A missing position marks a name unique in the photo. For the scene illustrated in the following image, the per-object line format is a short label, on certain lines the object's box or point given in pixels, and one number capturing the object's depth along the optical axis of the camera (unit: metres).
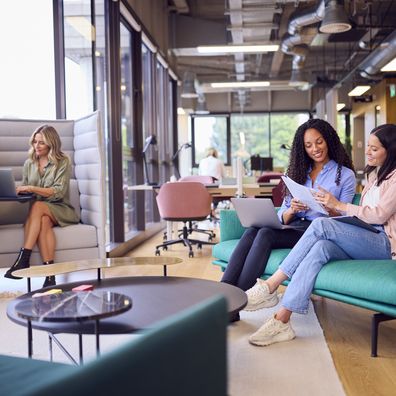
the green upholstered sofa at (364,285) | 2.41
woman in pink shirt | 2.72
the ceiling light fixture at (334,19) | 7.02
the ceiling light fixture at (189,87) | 12.79
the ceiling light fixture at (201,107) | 15.58
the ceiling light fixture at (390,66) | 8.78
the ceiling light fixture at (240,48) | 8.83
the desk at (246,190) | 5.86
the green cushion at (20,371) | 1.06
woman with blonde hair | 3.88
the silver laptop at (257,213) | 3.16
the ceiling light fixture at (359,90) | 11.75
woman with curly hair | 3.14
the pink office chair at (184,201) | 5.94
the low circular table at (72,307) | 1.62
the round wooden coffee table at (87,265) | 2.50
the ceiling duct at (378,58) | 8.46
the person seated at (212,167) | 9.85
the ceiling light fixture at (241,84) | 12.41
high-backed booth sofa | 3.93
